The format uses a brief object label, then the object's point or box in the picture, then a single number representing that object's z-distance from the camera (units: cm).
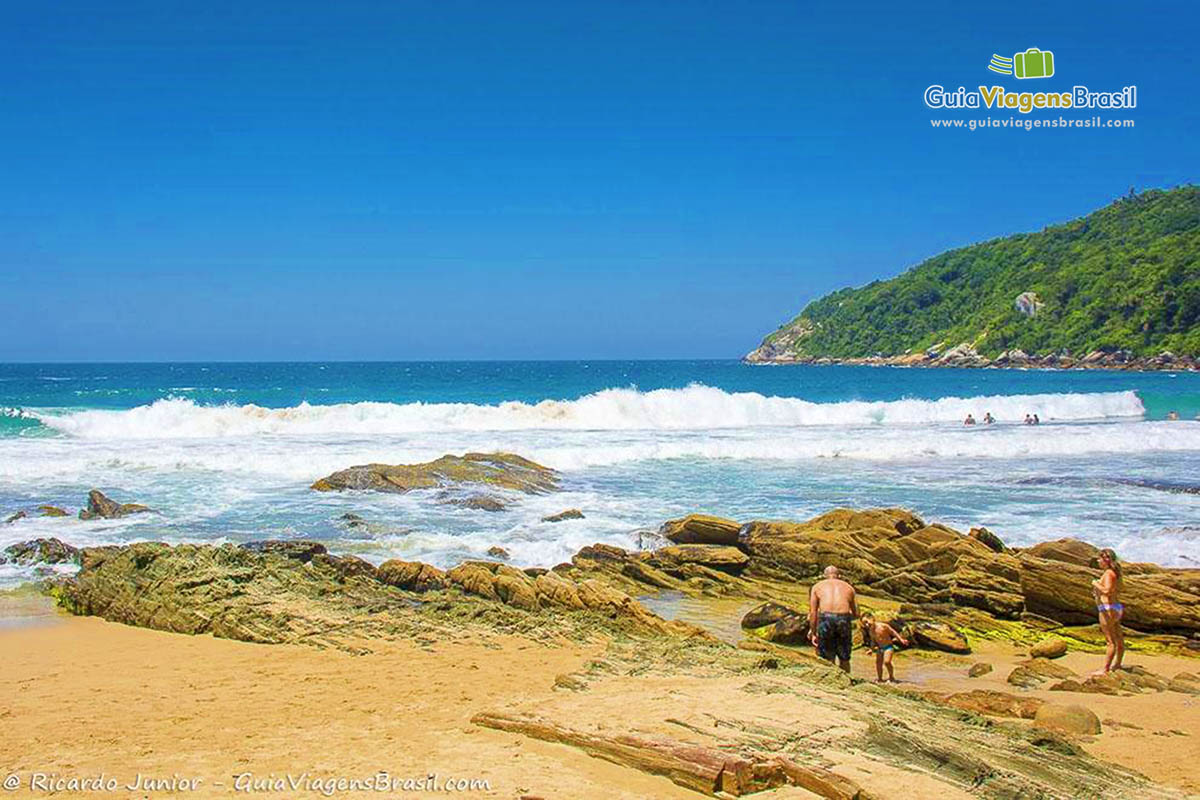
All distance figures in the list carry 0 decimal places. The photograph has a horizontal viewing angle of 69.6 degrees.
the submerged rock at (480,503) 1942
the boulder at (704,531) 1495
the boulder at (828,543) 1370
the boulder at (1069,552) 1287
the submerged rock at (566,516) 1802
